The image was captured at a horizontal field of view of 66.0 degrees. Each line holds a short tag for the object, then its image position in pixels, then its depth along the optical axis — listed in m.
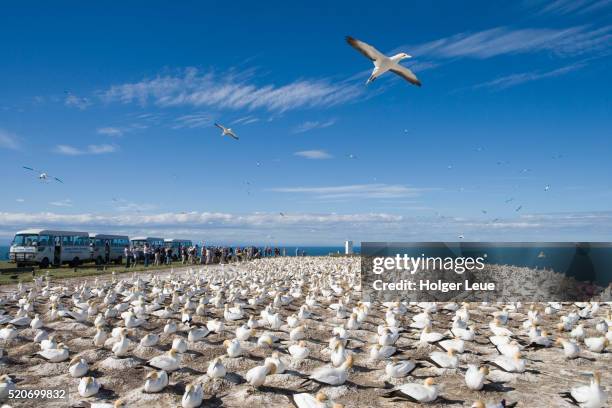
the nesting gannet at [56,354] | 10.53
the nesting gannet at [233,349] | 10.47
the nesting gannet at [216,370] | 9.24
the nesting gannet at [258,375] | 8.84
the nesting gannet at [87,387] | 8.63
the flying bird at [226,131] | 21.75
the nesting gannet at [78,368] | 9.65
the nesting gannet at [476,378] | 8.66
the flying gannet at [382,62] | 11.84
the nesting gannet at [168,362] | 9.74
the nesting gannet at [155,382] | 8.76
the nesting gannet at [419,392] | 8.09
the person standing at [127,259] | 37.86
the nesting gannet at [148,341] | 11.49
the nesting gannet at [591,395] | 7.84
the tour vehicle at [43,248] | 36.28
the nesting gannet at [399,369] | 9.44
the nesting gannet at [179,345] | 10.61
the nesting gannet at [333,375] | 8.88
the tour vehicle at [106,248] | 43.28
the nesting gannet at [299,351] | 10.45
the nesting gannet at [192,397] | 7.94
